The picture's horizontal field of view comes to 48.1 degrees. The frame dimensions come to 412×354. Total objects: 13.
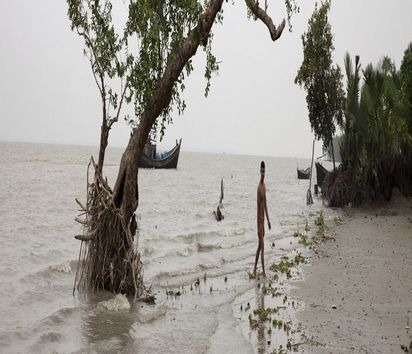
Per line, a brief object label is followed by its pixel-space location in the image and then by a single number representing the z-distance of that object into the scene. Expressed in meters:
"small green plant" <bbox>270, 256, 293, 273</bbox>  11.31
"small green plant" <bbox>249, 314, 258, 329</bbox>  7.19
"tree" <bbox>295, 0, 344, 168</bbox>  26.92
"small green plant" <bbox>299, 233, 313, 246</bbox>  15.31
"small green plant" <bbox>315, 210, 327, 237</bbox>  17.17
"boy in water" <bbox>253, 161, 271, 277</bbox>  10.21
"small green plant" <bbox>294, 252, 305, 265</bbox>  12.27
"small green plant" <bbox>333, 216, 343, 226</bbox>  19.58
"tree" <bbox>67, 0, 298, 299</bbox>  7.91
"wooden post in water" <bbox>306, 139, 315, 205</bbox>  28.53
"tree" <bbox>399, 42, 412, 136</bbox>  18.88
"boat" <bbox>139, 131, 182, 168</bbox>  66.06
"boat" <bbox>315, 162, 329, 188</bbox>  34.53
